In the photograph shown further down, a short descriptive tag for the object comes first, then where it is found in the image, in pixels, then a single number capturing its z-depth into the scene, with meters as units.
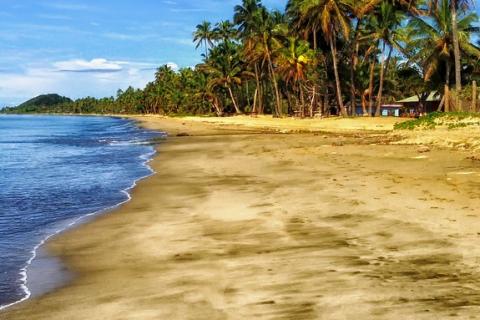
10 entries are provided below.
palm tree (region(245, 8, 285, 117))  65.12
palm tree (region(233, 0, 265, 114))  66.50
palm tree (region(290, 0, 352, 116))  49.75
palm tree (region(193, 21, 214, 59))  98.38
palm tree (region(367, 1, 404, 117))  49.22
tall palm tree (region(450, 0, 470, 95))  35.75
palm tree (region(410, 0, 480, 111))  42.41
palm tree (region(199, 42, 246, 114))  80.50
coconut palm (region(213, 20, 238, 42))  89.25
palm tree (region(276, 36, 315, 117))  57.69
